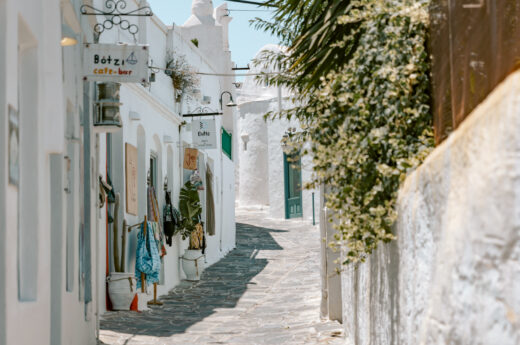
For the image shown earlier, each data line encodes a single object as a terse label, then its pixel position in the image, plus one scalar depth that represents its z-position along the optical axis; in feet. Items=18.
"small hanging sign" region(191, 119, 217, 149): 62.44
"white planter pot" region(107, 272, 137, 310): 42.01
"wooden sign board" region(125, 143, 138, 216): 45.65
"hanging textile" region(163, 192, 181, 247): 54.80
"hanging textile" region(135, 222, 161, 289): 45.34
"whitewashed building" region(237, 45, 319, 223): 107.76
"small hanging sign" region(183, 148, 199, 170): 63.01
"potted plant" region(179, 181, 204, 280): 60.13
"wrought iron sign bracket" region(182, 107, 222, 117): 63.22
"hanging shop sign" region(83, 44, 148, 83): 32.94
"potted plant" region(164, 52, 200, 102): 61.21
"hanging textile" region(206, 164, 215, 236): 74.37
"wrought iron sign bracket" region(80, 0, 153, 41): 32.81
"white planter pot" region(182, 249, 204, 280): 60.34
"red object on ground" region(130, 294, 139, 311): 43.29
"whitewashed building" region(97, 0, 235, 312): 44.80
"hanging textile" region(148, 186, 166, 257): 51.11
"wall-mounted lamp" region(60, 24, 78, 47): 25.29
